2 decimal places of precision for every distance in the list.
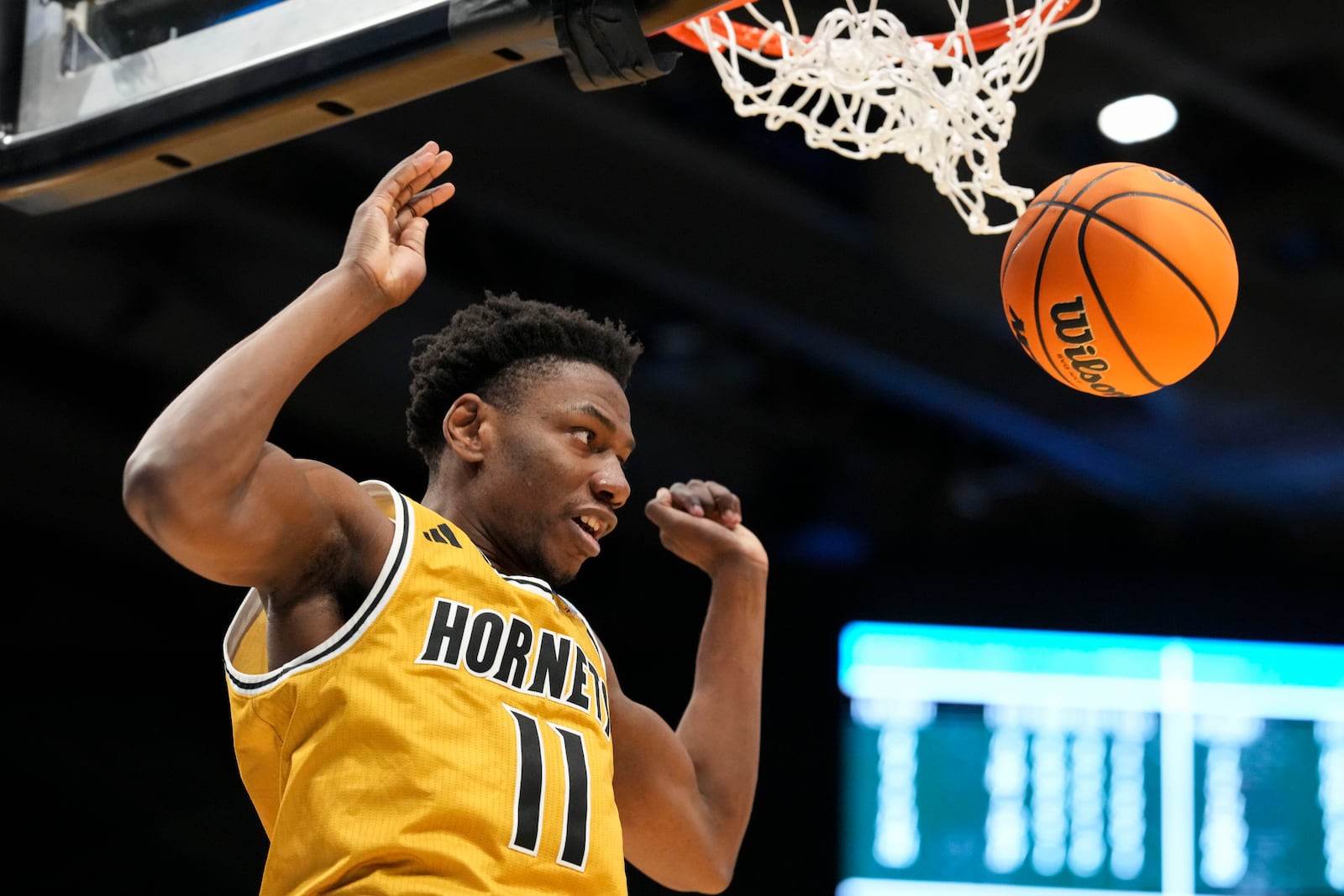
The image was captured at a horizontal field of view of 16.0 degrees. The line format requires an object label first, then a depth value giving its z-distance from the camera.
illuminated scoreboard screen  7.35
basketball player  4.41
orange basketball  4.78
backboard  4.67
